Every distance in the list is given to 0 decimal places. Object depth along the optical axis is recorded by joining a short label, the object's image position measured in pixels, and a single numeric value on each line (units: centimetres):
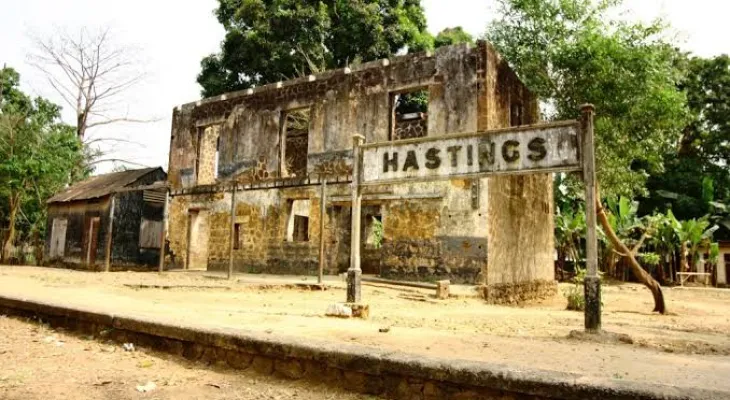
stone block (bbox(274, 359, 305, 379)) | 386
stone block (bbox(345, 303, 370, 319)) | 672
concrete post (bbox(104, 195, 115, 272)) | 1523
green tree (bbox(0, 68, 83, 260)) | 2005
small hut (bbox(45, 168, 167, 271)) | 1875
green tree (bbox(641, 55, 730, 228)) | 2331
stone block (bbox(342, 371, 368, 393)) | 356
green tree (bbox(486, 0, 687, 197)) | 1383
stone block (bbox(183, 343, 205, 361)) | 443
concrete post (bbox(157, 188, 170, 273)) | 1398
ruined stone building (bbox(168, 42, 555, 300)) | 1168
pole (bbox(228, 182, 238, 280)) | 1239
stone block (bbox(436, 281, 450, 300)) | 1016
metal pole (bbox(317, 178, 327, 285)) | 1095
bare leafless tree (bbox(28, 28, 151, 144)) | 2459
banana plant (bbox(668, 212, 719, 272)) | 1952
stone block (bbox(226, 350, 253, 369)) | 414
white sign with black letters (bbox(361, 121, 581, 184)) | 615
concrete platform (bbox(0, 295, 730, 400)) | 286
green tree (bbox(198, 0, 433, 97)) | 2203
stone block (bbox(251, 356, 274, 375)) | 400
